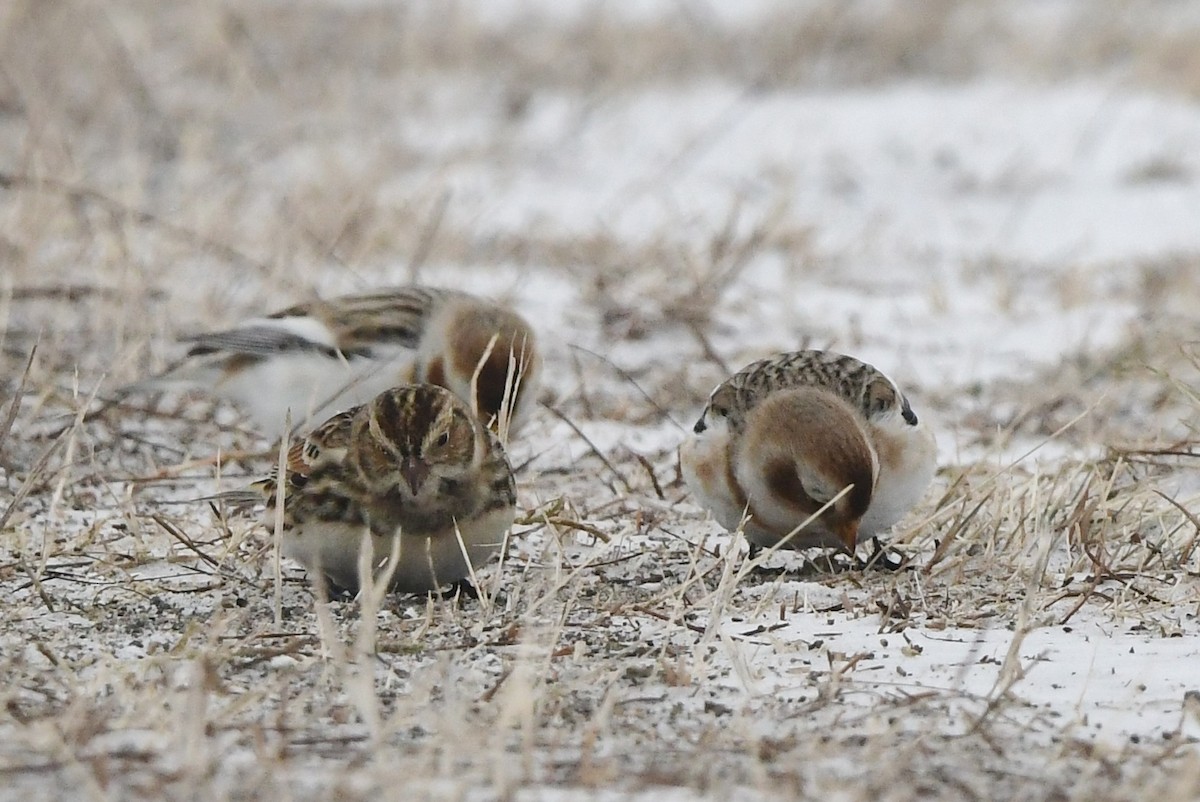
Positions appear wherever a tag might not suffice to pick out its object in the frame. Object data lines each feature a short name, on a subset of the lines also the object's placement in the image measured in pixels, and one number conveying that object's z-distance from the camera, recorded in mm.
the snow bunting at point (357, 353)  11695
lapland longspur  7809
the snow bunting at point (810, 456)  8734
